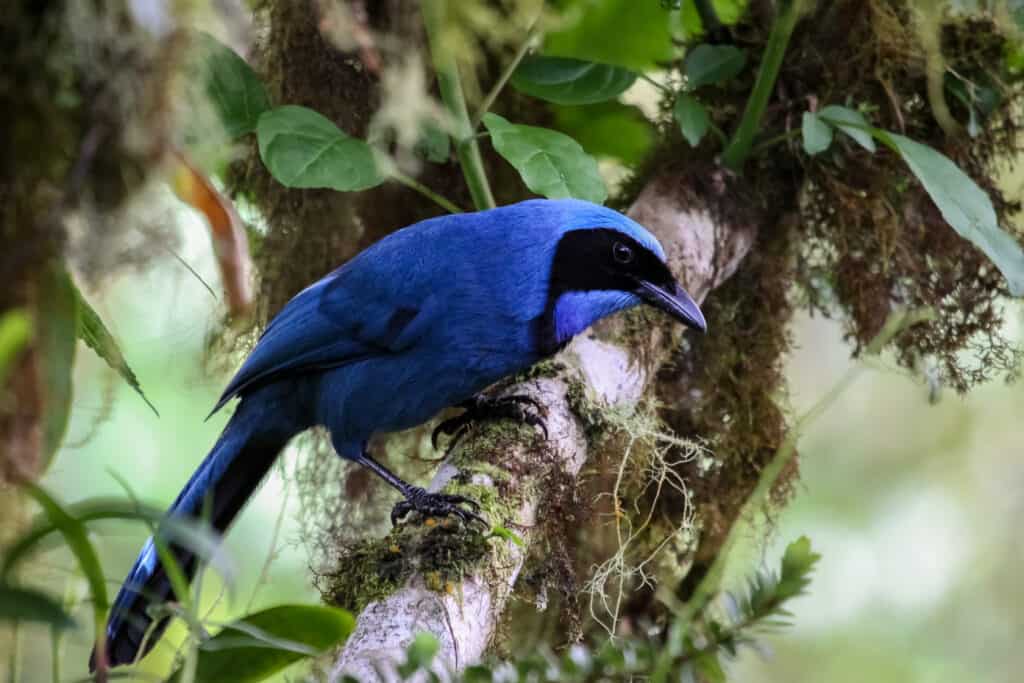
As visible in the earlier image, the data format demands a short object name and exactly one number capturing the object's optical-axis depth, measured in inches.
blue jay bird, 254.1
